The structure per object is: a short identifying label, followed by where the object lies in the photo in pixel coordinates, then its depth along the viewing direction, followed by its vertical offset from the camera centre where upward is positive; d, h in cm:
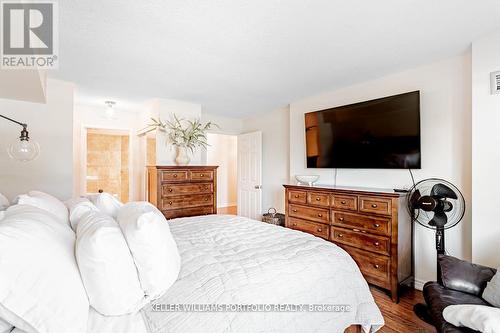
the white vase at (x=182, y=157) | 395 +15
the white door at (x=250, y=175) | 501 -19
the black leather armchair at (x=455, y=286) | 156 -84
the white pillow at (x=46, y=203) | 143 -22
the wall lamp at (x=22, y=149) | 165 +12
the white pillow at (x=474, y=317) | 110 -75
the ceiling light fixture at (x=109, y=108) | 421 +102
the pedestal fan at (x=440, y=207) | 223 -39
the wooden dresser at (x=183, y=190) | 351 -36
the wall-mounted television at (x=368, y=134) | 274 +40
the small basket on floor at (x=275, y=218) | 412 -91
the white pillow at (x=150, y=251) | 107 -38
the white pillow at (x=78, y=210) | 144 -27
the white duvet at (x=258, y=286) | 104 -62
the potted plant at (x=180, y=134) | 396 +53
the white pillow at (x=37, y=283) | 79 -40
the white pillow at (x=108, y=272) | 96 -43
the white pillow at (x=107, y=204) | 166 -26
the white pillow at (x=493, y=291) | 147 -78
